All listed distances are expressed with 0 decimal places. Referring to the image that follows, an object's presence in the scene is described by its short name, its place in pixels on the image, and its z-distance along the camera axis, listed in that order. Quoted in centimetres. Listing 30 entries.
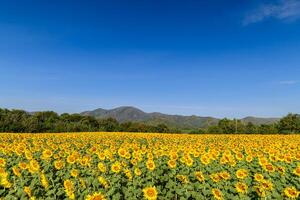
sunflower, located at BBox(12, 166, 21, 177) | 394
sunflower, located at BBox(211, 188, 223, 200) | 314
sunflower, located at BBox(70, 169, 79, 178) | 390
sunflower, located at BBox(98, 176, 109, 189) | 356
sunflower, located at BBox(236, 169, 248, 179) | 396
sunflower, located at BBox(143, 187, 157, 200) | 308
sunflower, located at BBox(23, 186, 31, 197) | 328
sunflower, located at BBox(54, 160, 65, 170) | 441
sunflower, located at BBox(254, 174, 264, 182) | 375
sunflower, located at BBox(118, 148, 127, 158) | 481
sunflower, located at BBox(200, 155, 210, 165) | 456
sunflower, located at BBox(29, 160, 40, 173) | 405
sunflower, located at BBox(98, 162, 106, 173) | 400
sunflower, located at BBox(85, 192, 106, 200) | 268
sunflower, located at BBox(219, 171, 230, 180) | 371
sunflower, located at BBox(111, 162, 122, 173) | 403
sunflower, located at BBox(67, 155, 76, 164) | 459
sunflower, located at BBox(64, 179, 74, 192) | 336
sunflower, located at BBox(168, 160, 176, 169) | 433
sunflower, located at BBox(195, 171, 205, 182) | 372
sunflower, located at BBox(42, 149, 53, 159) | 486
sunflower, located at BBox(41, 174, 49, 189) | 362
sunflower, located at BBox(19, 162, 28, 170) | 424
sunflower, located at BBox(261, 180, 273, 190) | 337
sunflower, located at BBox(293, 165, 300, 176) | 410
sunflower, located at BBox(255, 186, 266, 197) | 329
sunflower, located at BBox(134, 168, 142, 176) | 389
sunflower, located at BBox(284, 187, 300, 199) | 328
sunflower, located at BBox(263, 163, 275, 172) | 425
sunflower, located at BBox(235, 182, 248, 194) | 338
